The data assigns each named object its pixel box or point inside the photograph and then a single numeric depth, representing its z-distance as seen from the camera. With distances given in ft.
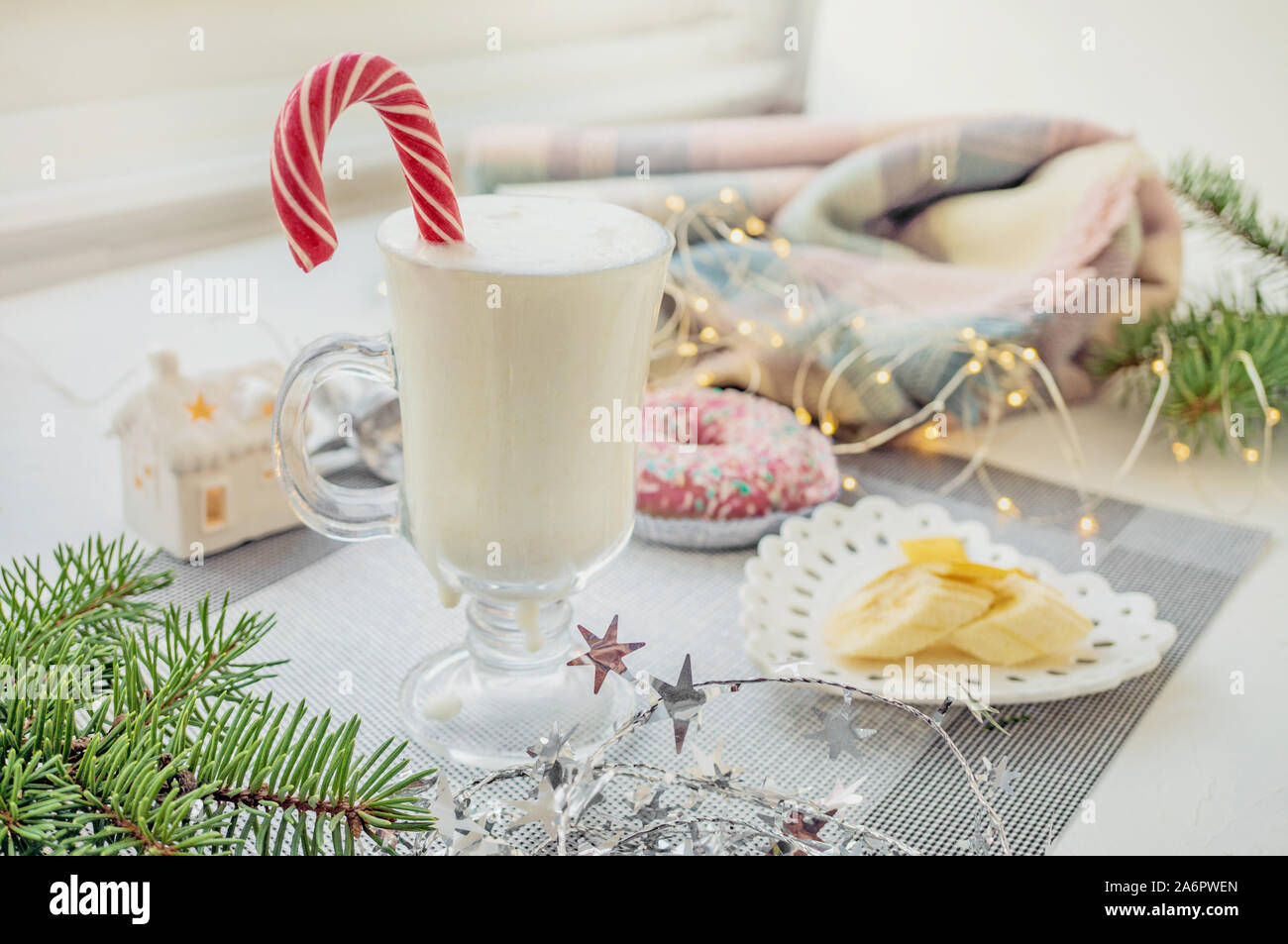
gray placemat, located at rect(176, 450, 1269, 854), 2.12
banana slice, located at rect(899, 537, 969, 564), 2.47
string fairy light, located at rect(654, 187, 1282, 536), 3.35
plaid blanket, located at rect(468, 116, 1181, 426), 3.51
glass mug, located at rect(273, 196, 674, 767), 1.89
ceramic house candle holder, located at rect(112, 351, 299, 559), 2.70
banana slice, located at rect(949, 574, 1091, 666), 2.31
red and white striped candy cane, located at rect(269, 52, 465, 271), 1.80
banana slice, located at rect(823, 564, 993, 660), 2.32
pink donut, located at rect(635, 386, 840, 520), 2.90
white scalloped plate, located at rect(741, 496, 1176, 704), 2.30
